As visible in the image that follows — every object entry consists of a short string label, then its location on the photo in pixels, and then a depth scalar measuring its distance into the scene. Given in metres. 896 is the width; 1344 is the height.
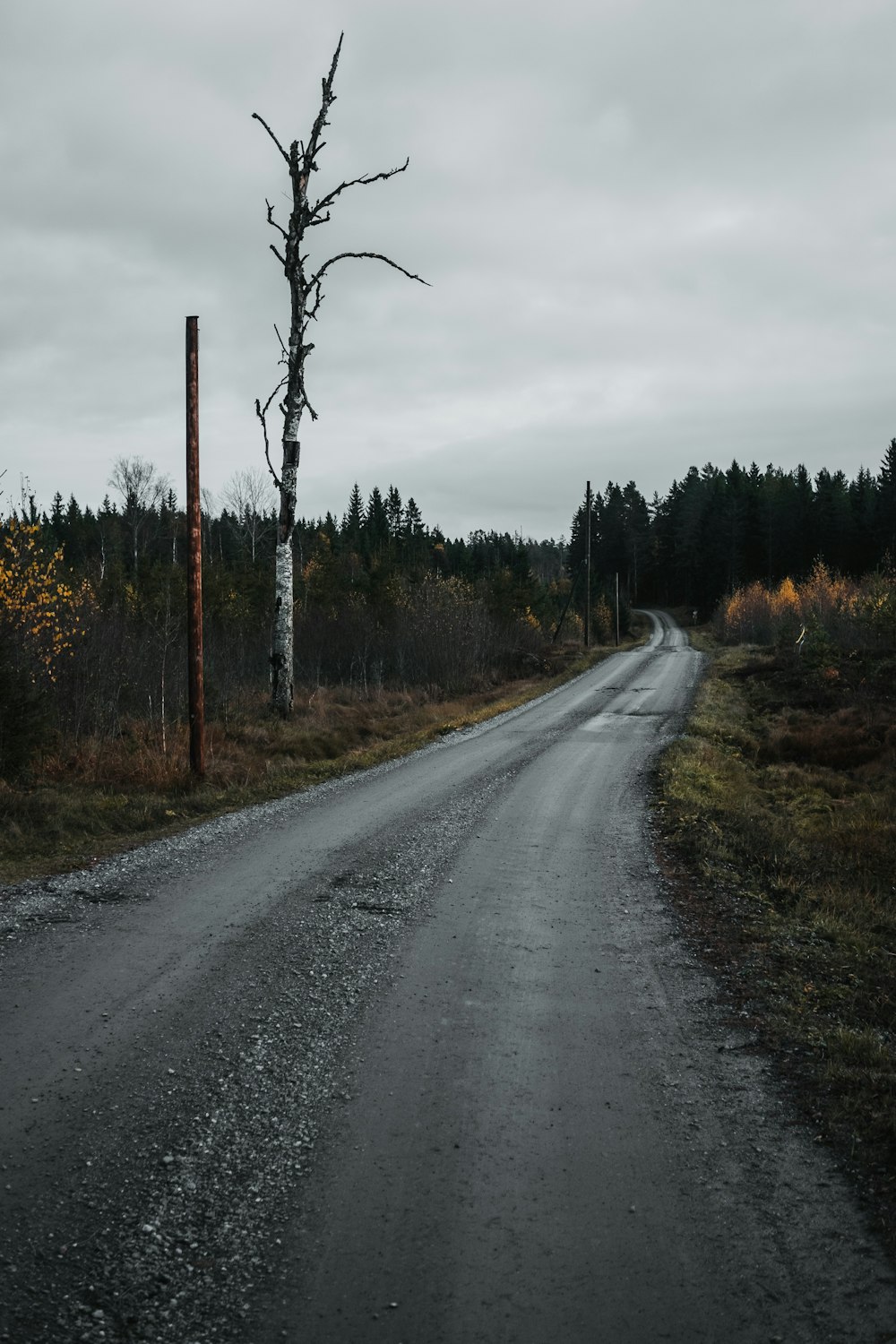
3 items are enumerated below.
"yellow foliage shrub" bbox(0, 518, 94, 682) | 11.17
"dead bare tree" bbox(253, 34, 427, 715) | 15.73
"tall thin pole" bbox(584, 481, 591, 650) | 48.53
